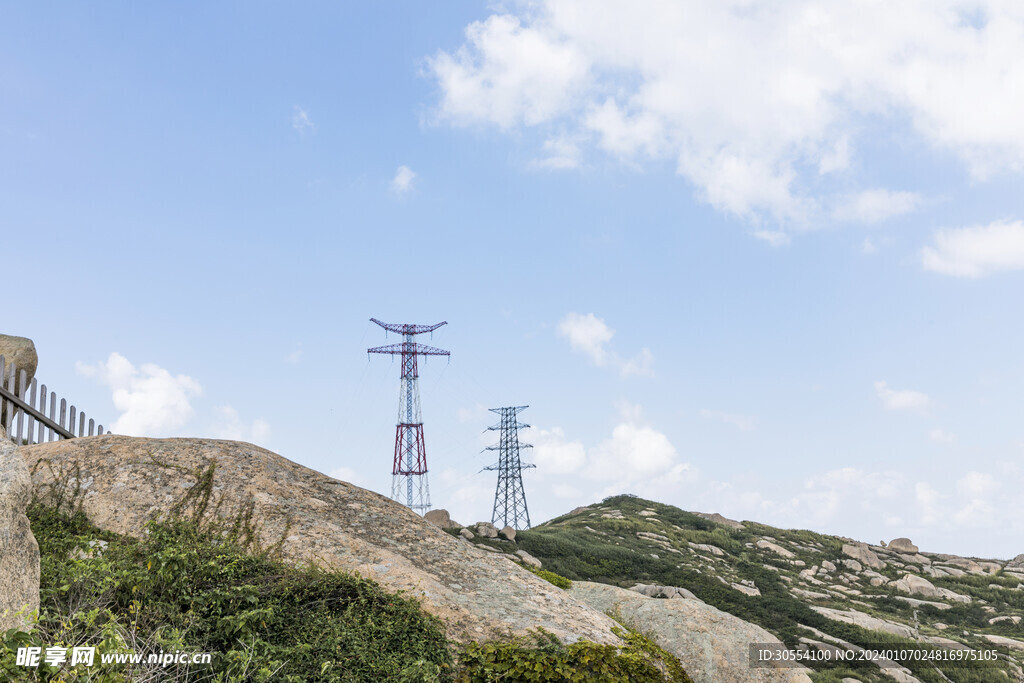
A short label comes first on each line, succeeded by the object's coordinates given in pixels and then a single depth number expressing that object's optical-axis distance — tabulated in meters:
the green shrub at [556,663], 6.52
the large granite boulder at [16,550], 5.19
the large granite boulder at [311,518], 7.56
